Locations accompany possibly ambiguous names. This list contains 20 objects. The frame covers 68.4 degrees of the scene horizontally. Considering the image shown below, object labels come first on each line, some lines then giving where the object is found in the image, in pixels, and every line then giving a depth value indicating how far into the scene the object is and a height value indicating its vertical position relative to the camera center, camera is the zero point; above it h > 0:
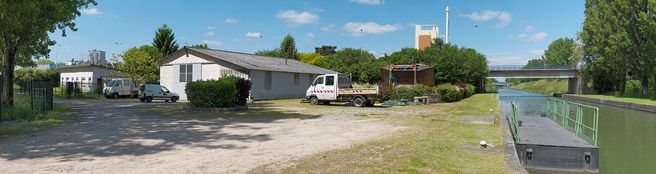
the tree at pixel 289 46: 68.73 +5.14
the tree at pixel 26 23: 13.28 +1.86
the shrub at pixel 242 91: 21.21 -0.41
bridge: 71.62 +1.78
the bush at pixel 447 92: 31.27 -0.55
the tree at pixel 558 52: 107.81 +7.60
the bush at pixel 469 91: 41.55 -0.71
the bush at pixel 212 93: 19.97 -0.48
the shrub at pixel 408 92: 28.66 -0.53
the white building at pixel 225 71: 31.28 +0.75
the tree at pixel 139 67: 40.88 +1.22
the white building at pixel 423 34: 100.10 +10.42
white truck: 24.41 -0.49
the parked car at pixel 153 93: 30.06 -0.76
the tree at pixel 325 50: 118.57 +8.25
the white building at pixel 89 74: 44.91 +0.61
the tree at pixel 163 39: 55.16 +4.80
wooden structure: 36.16 +0.68
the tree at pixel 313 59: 67.75 +3.55
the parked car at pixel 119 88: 34.84 -0.55
